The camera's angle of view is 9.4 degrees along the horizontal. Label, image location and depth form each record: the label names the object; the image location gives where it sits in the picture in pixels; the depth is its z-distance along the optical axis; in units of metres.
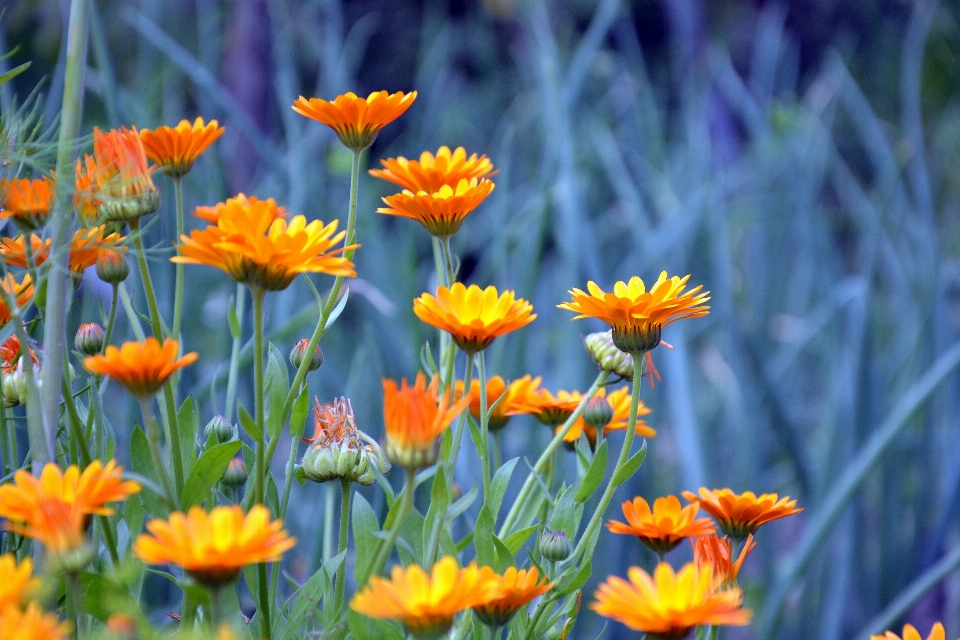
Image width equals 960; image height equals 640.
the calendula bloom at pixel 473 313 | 2.49
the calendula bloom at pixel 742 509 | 2.52
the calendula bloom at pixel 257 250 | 2.45
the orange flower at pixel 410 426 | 2.44
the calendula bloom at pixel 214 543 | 2.39
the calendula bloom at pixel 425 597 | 2.40
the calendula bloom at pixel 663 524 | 2.52
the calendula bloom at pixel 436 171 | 2.57
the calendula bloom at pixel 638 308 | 2.50
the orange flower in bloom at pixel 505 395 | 2.59
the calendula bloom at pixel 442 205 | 2.53
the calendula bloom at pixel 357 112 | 2.53
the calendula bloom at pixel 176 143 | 2.55
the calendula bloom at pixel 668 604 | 2.41
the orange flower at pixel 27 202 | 2.51
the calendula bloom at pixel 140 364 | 2.43
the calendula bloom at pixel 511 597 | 2.45
